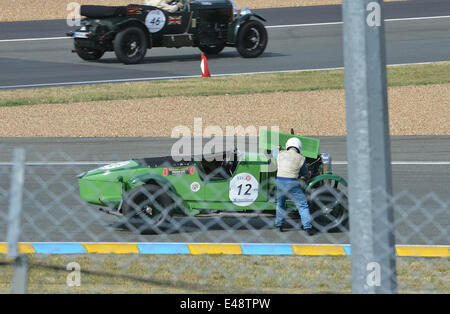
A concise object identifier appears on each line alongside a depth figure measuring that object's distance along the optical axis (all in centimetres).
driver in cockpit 3947
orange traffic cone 3856
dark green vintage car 3856
